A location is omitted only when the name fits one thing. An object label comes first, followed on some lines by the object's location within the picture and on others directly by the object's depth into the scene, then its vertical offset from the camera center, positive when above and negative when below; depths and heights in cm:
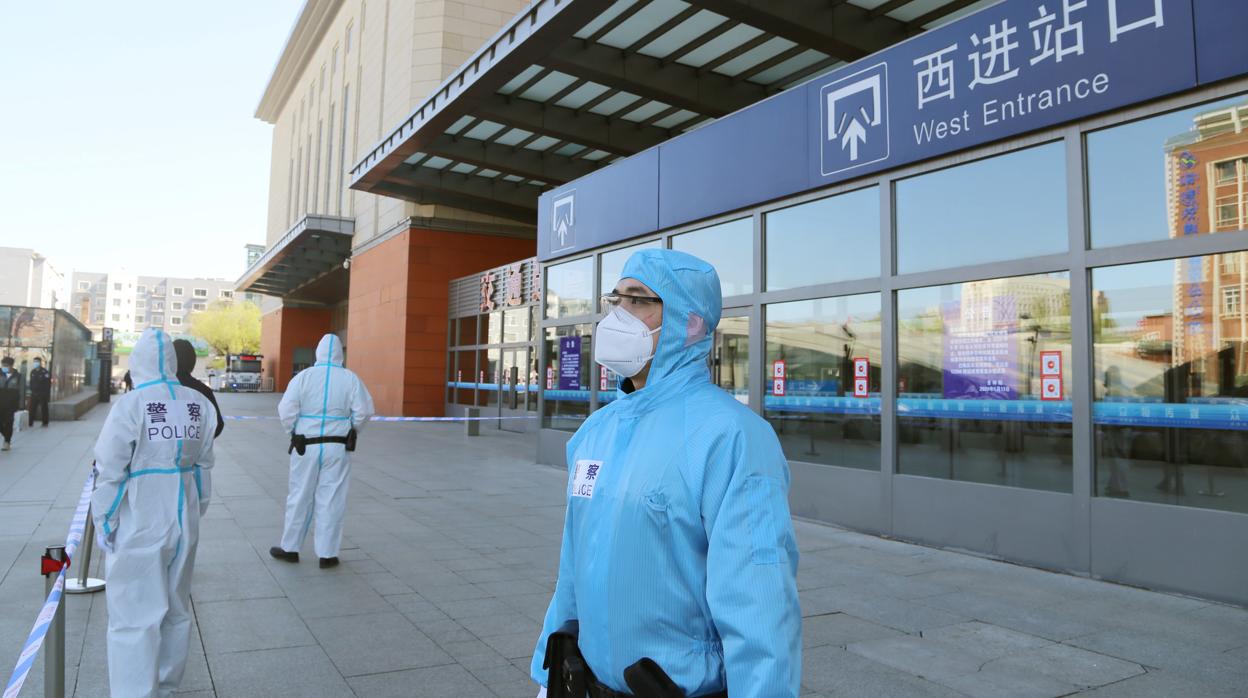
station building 549 +112
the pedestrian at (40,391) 1902 -23
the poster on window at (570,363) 1300 +41
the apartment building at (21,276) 8444 +1128
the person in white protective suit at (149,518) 345 -62
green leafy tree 8181 +561
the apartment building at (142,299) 13700 +1448
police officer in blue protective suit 152 -29
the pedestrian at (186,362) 506 +14
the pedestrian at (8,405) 1395 -42
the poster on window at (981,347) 665 +40
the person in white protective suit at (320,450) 623 -52
